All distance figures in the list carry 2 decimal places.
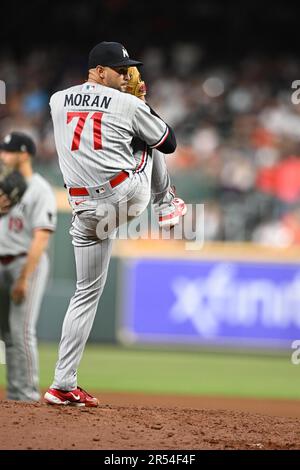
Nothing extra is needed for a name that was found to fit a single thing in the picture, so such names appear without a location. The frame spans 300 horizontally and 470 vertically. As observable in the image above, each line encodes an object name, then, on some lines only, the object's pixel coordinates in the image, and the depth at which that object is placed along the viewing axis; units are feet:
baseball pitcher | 32.22
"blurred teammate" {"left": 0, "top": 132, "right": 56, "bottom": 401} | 48.52
